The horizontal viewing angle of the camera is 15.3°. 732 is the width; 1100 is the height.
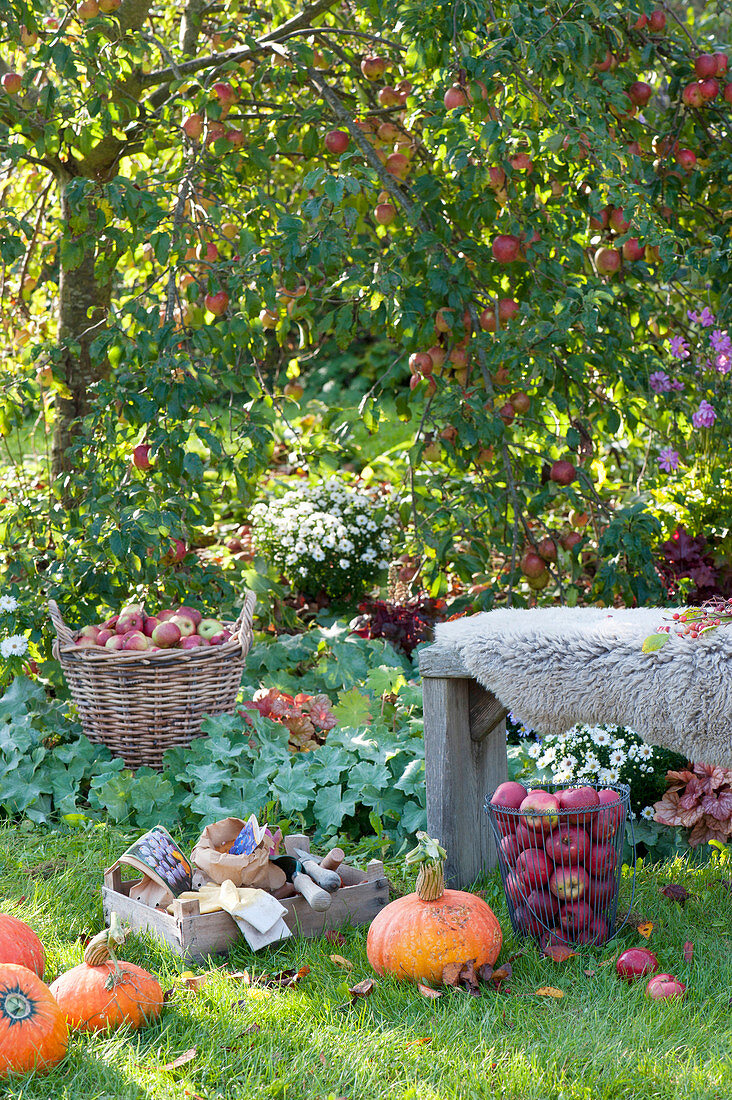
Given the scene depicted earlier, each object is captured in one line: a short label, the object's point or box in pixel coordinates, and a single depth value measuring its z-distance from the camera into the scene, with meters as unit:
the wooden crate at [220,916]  4.62
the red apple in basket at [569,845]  4.62
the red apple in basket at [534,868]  4.64
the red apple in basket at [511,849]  4.66
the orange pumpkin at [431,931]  4.52
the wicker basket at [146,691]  5.39
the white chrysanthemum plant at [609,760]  5.06
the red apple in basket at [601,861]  4.64
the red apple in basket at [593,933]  4.65
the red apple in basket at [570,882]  4.61
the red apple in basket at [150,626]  5.55
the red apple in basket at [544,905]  4.65
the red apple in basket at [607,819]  4.63
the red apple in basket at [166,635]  5.46
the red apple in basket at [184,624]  5.53
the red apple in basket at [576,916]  4.64
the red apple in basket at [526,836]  4.64
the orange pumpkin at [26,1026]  4.26
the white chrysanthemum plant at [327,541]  6.85
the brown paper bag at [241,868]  4.70
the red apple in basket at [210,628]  5.55
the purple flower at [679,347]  5.95
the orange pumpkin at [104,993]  4.38
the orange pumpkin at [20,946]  4.47
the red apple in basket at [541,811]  4.61
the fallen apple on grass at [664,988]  4.46
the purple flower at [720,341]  5.90
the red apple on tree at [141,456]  5.52
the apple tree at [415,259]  5.45
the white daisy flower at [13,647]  5.64
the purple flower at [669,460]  6.12
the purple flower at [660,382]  5.82
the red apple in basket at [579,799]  4.65
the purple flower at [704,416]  5.87
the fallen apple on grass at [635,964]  4.54
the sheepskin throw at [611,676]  4.45
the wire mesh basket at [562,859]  4.62
